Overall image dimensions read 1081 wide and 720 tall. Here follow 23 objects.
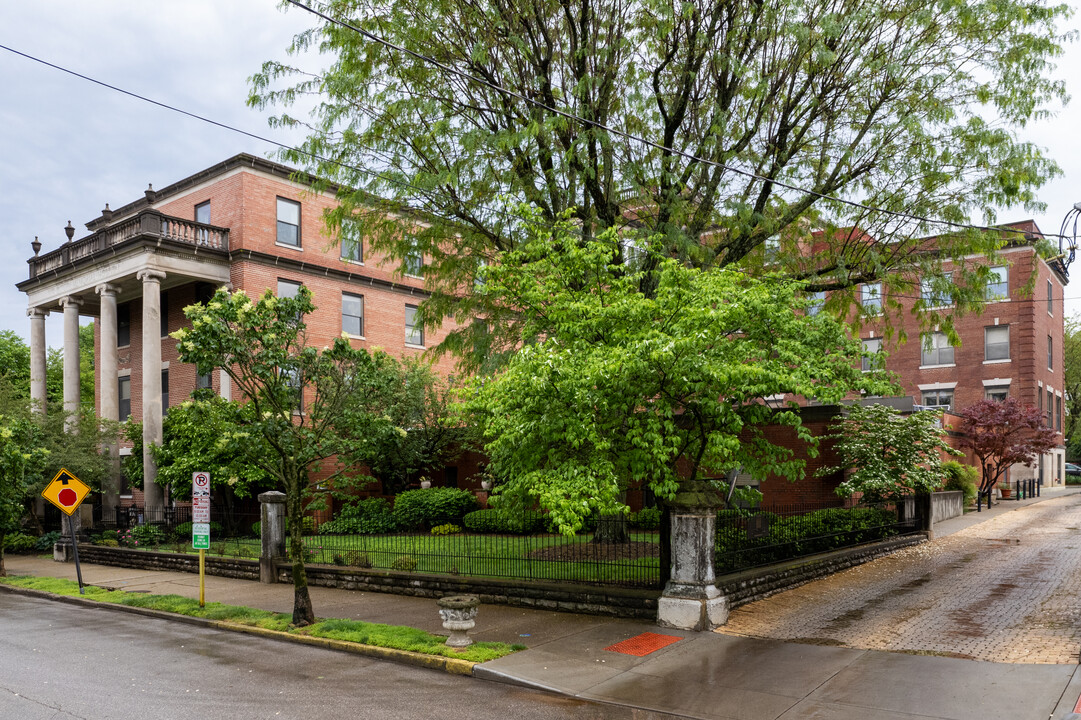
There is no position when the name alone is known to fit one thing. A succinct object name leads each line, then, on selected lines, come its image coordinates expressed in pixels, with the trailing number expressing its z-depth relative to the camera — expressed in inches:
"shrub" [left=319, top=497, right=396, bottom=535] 1017.5
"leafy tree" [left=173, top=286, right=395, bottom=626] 503.5
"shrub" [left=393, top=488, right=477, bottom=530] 1005.2
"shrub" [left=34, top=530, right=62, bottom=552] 1105.4
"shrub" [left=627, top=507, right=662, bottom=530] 881.5
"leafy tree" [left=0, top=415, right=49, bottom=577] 814.5
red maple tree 1196.5
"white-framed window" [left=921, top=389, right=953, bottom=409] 1608.5
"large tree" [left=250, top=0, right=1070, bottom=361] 608.4
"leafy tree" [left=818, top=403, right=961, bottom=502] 802.8
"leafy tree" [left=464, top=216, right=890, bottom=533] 409.4
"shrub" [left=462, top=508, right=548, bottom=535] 924.6
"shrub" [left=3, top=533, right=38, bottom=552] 1096.8
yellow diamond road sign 733.9
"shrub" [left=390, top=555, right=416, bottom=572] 640.4
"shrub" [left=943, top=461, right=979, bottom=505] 1135.6
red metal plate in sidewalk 422.0
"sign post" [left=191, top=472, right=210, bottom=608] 597.9
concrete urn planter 434.6
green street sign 598.5
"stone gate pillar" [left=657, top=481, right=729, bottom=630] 468.4
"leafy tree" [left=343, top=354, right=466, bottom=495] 1093.8
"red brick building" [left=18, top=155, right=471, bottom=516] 1163.9
